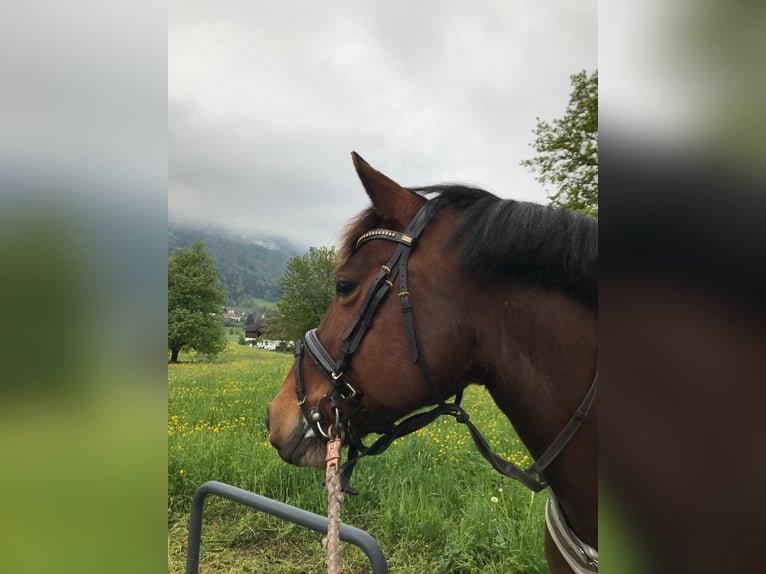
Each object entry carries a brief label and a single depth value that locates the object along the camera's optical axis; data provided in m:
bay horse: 1.30
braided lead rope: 1.04
